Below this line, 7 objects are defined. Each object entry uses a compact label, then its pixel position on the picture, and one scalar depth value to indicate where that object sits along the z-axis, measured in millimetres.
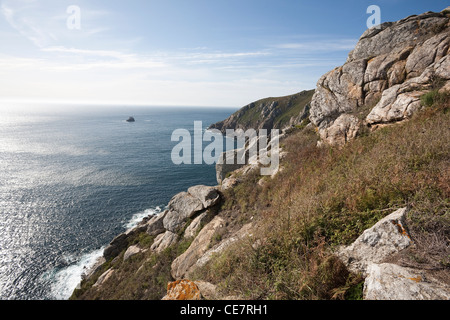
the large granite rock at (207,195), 15945
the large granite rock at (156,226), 23066
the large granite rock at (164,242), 17016
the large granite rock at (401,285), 3236
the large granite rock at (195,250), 11271
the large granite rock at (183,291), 5492
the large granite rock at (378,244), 4336
